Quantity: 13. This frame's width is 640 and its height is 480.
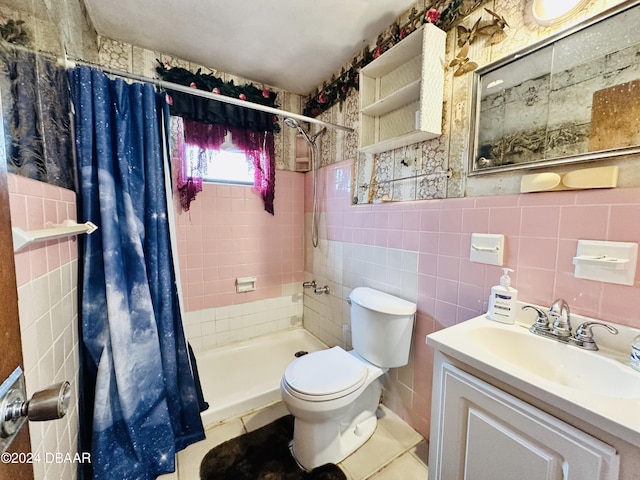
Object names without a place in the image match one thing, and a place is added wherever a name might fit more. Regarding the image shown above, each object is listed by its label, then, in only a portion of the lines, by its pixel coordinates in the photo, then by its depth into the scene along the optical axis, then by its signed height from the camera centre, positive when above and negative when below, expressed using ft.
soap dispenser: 3.28 -1.02
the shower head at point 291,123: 6.37 +2.37
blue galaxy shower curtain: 3.69 -0.97
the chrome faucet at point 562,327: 2.73 -1.17
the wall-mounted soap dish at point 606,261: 2.59 -0.40
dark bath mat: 3.98 -3.90
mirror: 2.61 +1.43
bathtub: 5.25 -3.72
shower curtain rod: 3.63 +2.11
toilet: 3.89 -2.52
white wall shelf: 3.99 +2.17
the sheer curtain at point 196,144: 6.13 +1.80
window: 6.29 +1.35
